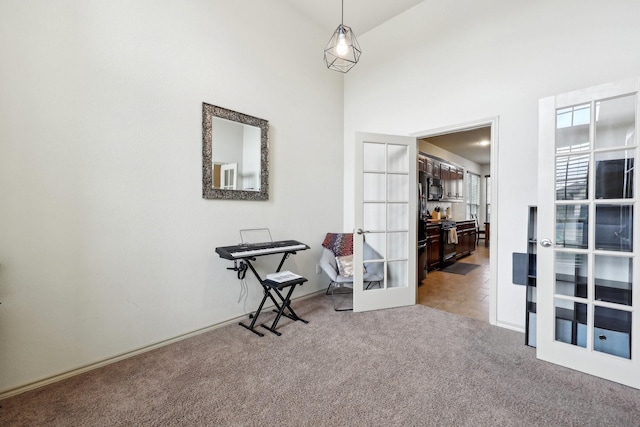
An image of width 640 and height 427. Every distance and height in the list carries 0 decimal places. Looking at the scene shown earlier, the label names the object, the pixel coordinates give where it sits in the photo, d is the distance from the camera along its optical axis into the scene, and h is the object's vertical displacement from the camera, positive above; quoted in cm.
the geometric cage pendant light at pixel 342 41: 220 +139
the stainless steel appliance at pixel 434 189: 563 +44
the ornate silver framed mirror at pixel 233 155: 262 +56
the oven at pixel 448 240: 547 -66
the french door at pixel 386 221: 317 -15
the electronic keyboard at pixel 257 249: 245 -40
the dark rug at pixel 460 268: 518 -120
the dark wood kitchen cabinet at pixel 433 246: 491 -70
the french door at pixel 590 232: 186 -17
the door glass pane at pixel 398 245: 335 -46
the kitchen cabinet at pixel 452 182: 631 +69
